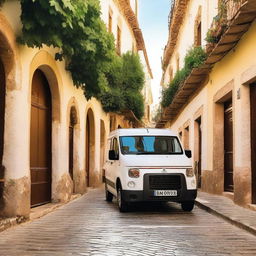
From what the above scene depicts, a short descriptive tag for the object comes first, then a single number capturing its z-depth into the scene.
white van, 10.62
